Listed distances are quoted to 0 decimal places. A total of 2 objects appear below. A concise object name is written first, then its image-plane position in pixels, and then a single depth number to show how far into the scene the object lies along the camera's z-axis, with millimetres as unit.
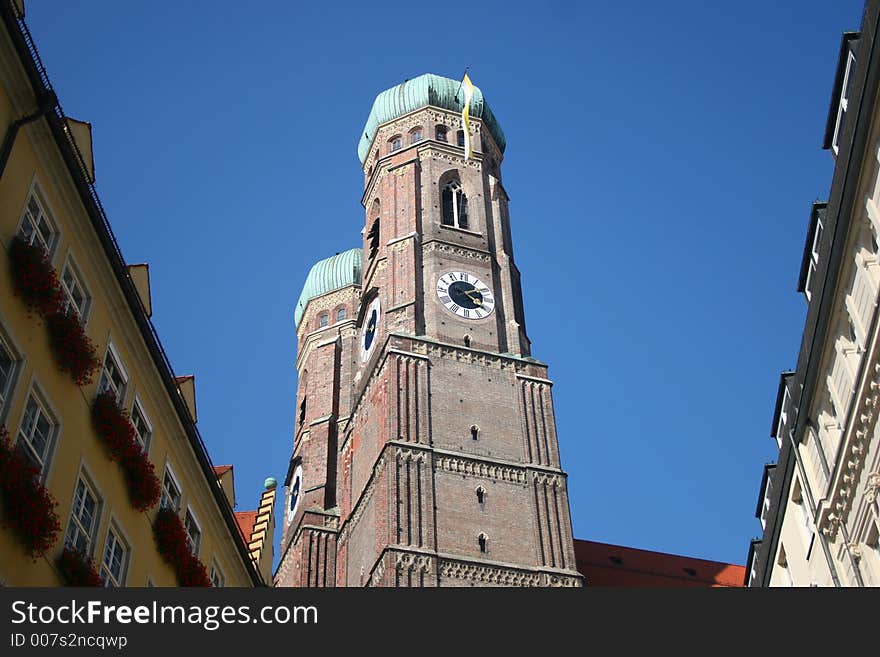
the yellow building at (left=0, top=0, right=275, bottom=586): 15078
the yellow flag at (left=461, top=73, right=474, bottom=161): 56247
